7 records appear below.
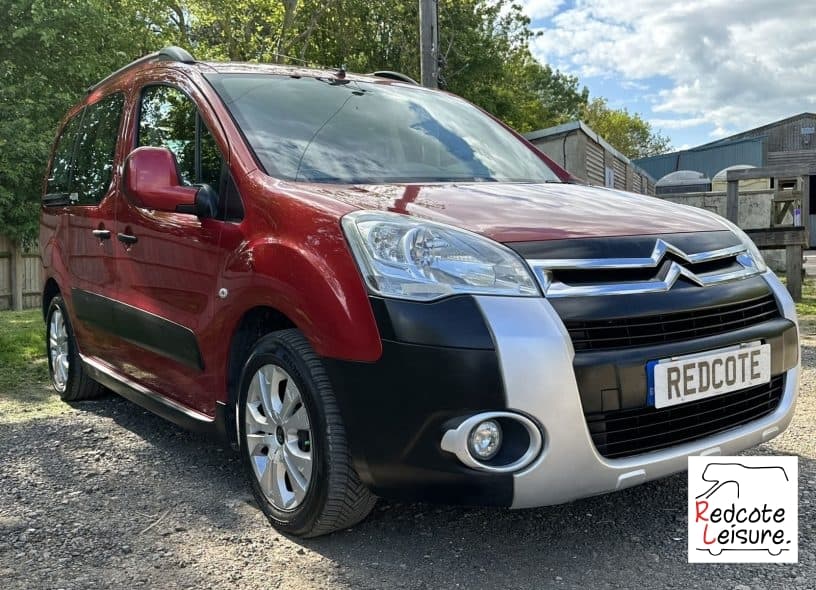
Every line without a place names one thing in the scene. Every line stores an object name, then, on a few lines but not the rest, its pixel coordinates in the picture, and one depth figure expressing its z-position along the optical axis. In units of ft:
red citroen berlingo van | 7.81
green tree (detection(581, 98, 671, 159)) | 200.54
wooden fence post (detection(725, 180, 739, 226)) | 36.65
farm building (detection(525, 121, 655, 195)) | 43.06
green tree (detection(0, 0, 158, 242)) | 56.80
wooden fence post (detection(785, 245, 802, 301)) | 33.71
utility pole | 31.04
